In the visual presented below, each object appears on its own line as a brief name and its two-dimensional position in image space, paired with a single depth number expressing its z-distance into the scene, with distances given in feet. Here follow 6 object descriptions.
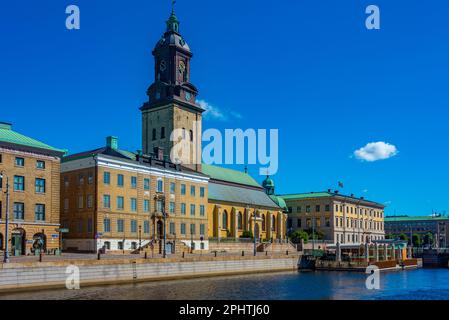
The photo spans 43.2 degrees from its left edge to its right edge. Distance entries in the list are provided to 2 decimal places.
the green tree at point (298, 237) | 409.69
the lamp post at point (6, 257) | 162.76
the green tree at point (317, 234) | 467.93
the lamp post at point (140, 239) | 264.31
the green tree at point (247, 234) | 380.58
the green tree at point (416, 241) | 593.42
